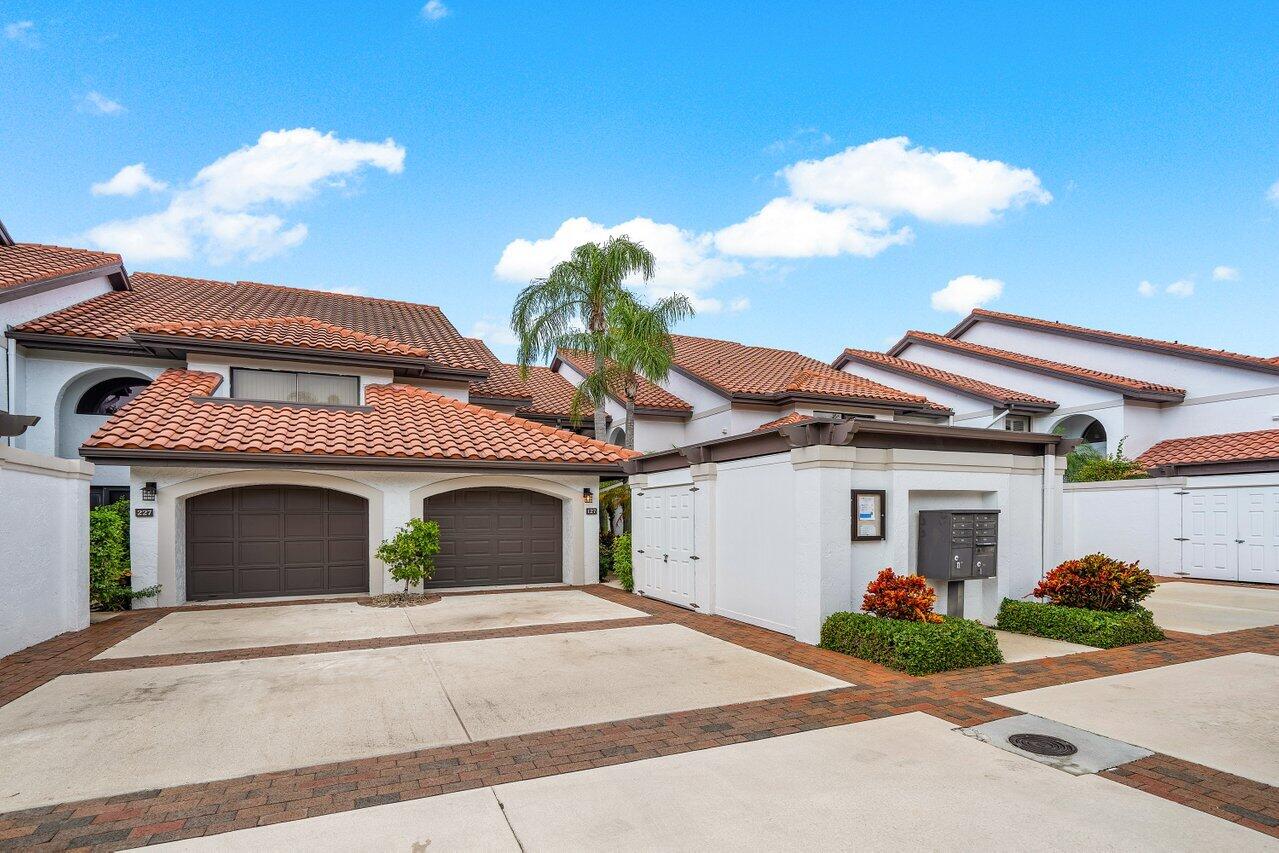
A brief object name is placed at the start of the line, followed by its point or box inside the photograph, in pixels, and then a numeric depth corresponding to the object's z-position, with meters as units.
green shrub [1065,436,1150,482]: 18.86
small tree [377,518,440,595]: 12.76
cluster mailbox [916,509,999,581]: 9.42
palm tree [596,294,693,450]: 16.92
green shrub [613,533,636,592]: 14.52
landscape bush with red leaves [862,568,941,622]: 8.58
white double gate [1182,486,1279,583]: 15.62
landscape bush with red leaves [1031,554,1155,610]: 9.66
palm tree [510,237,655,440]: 17.92
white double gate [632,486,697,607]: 11.94
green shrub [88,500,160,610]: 11.73
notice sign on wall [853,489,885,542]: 9.16
